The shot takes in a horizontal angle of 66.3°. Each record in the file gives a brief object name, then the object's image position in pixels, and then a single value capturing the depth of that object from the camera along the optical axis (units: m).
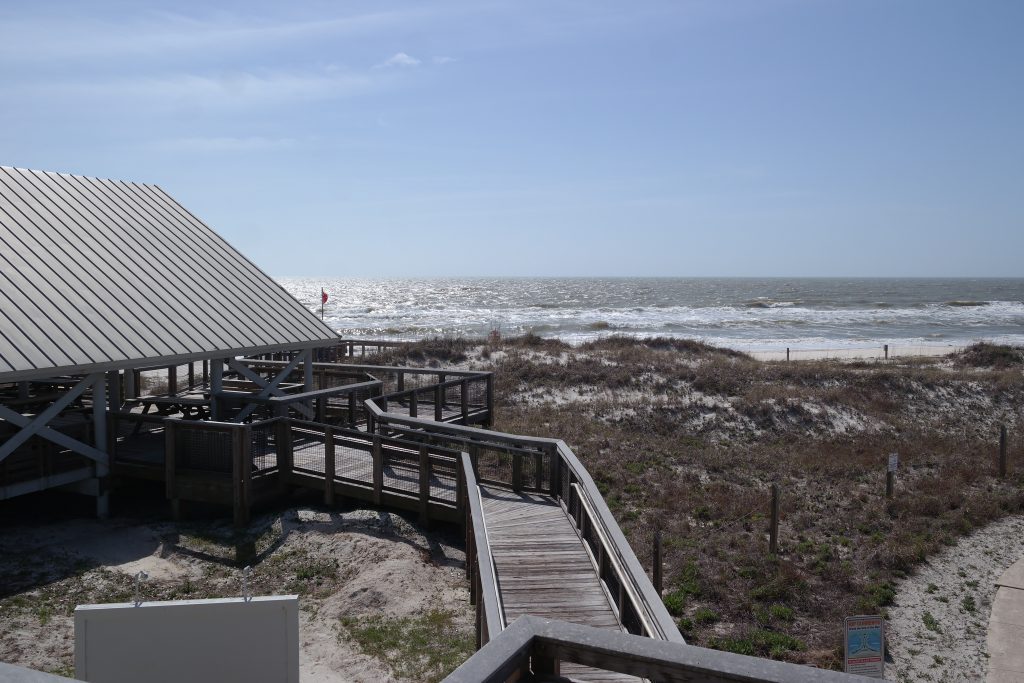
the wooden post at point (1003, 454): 17.02
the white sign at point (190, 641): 6.45
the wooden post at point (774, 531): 12.92
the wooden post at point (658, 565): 10.93
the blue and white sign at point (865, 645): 8.27
